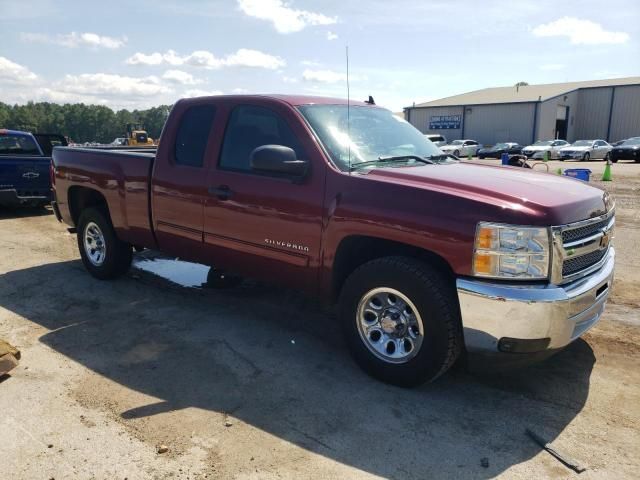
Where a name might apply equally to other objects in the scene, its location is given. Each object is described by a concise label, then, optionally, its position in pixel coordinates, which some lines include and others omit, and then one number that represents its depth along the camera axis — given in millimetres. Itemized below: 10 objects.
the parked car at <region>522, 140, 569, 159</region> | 32125
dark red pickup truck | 3066
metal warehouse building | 44969
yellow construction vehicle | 42488
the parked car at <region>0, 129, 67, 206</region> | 9734
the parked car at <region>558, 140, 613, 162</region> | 31203
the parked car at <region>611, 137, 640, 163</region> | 27472
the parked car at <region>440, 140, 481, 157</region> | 36409
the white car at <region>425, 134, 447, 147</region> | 34222
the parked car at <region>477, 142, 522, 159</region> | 34653
